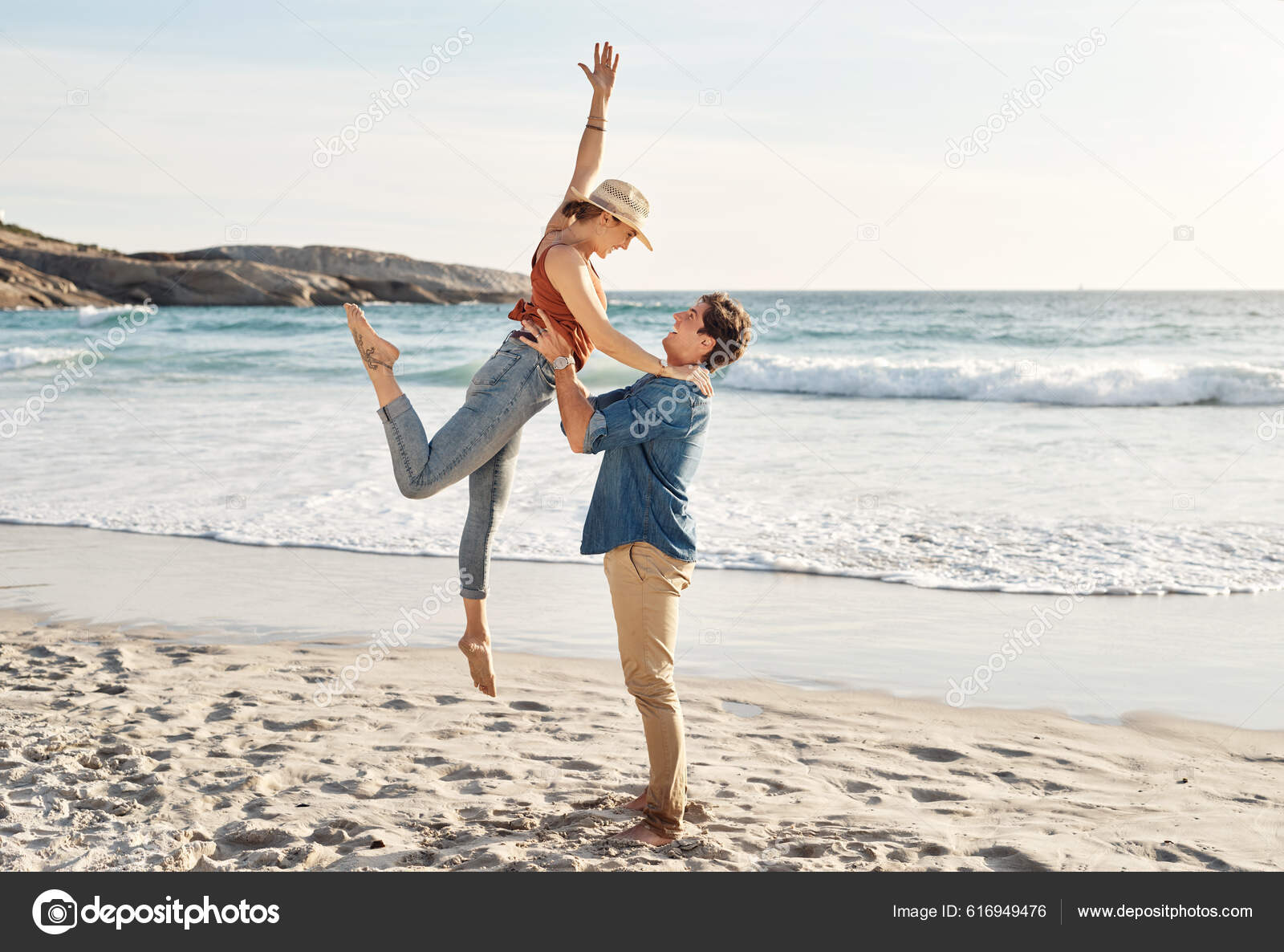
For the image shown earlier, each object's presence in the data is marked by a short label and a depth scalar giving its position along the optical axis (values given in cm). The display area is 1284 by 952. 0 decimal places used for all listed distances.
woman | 324
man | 302
